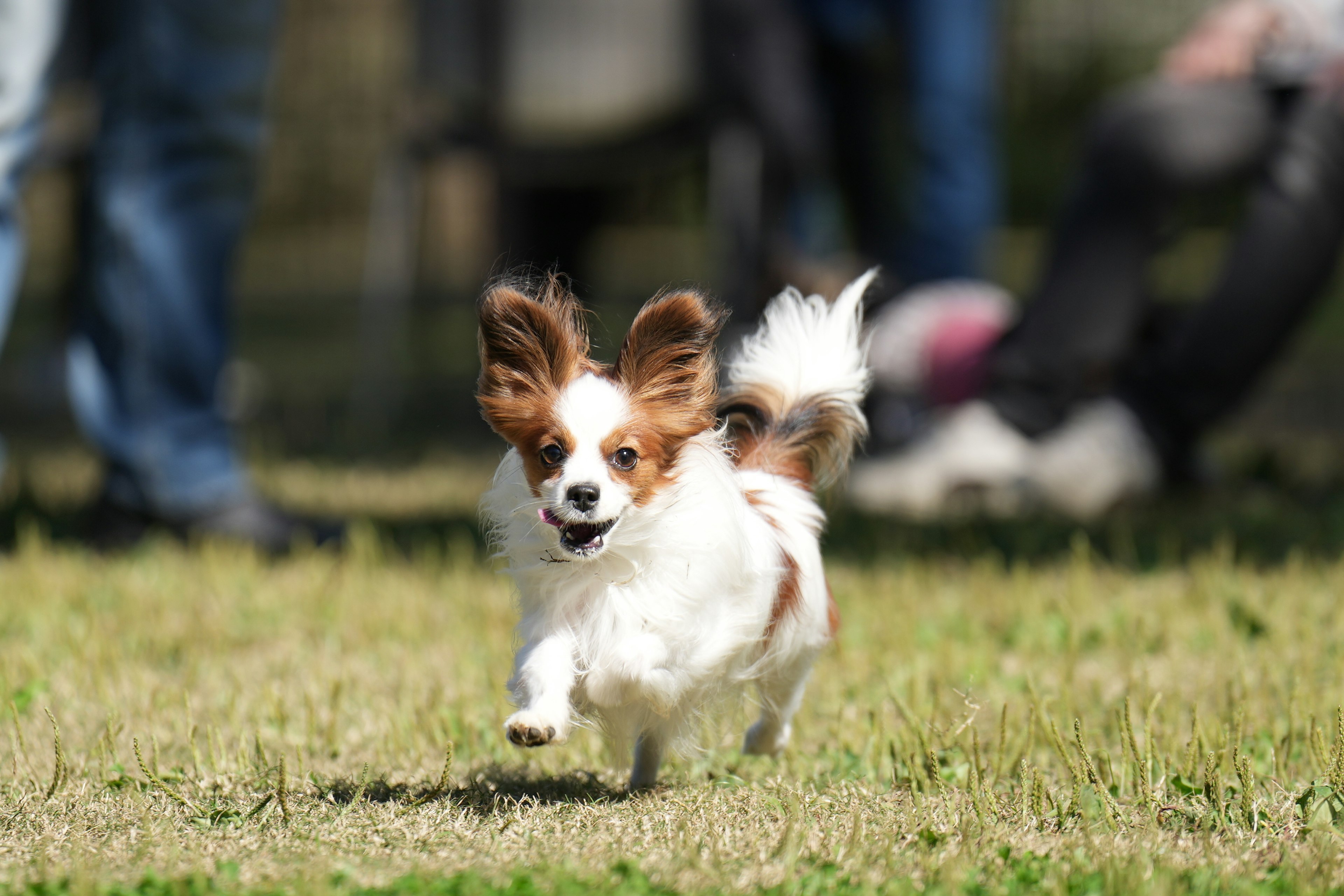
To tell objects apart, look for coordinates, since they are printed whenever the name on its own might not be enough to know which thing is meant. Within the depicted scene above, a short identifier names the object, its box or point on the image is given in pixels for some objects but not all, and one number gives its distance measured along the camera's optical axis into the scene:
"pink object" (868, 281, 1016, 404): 9.54
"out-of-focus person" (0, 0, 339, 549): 7.42
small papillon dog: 3.81
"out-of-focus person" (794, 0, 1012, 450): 9.84
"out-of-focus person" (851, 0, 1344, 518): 8.62
